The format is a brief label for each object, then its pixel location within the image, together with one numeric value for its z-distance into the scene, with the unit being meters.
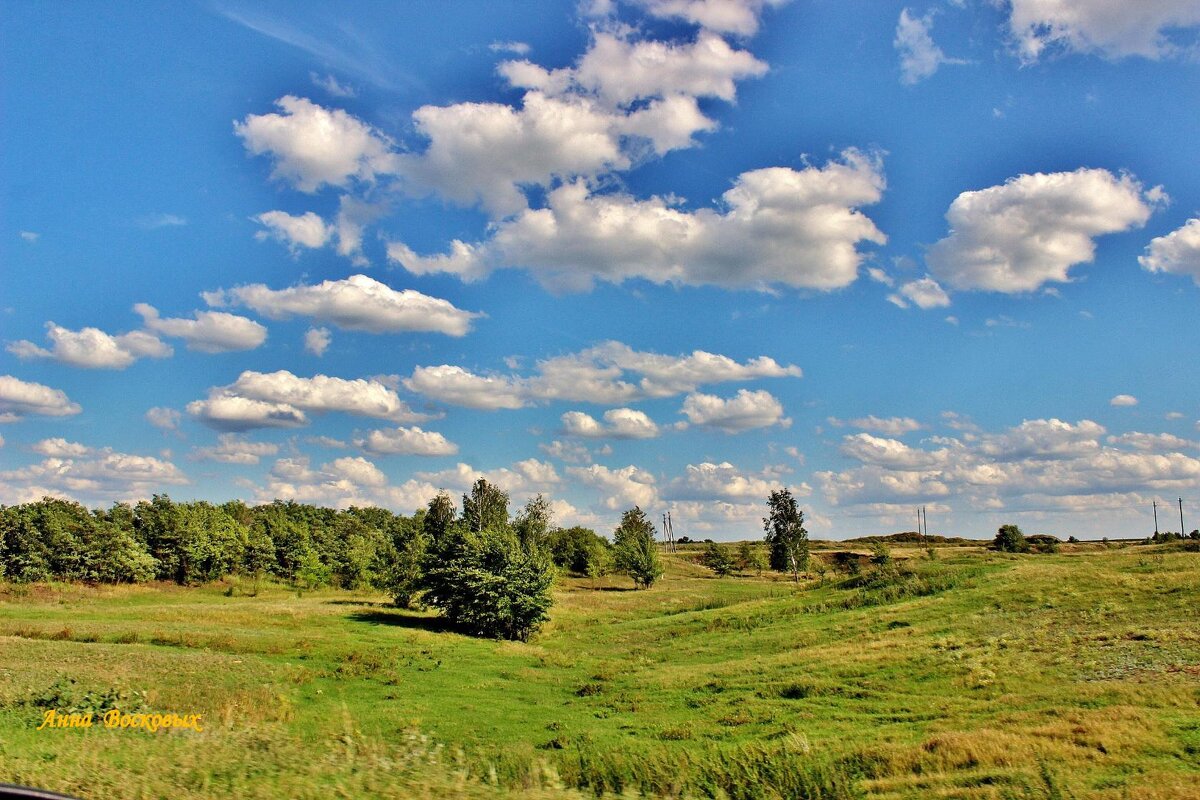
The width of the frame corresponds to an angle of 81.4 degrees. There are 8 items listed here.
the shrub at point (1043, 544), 124.32
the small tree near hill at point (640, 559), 113.38
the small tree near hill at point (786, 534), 118.94
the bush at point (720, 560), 137.88
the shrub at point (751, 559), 142.62
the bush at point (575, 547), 139.38
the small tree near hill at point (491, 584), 57.75
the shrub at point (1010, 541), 121.38
